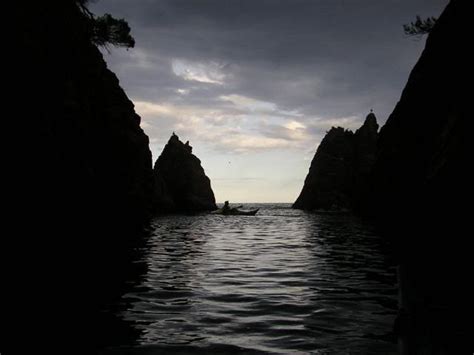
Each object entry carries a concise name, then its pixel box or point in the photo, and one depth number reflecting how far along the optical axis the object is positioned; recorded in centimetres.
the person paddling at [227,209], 7453
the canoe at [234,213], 7293
